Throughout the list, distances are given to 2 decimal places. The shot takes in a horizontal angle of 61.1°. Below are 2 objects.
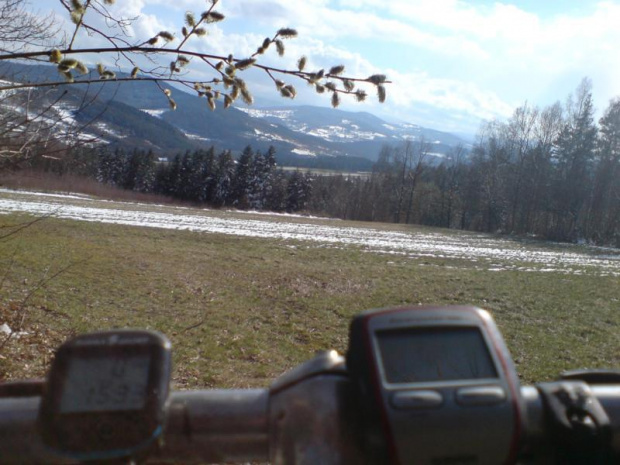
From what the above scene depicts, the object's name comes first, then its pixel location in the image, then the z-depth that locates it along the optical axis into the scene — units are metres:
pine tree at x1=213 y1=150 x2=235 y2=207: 69.50
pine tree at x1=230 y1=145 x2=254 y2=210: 70.31
